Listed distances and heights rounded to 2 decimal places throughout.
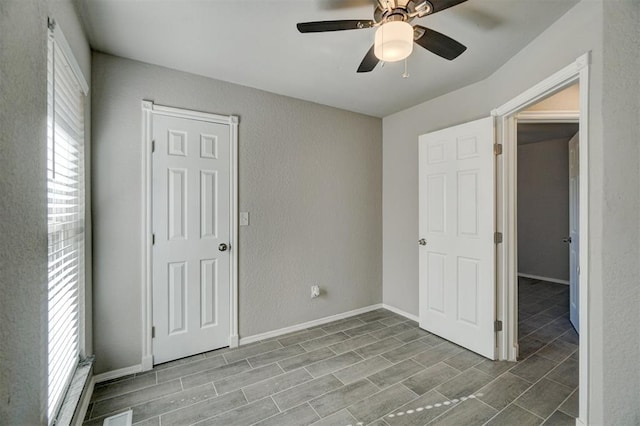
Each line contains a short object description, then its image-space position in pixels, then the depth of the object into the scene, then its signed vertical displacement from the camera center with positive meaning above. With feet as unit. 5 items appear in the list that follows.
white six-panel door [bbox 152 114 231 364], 7.82 -0.69
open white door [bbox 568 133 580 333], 9.81 -0.59
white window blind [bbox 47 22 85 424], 4.46 -0.05
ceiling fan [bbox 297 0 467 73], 4.66 +3.28
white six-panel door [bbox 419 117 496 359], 8.18 -0.72
